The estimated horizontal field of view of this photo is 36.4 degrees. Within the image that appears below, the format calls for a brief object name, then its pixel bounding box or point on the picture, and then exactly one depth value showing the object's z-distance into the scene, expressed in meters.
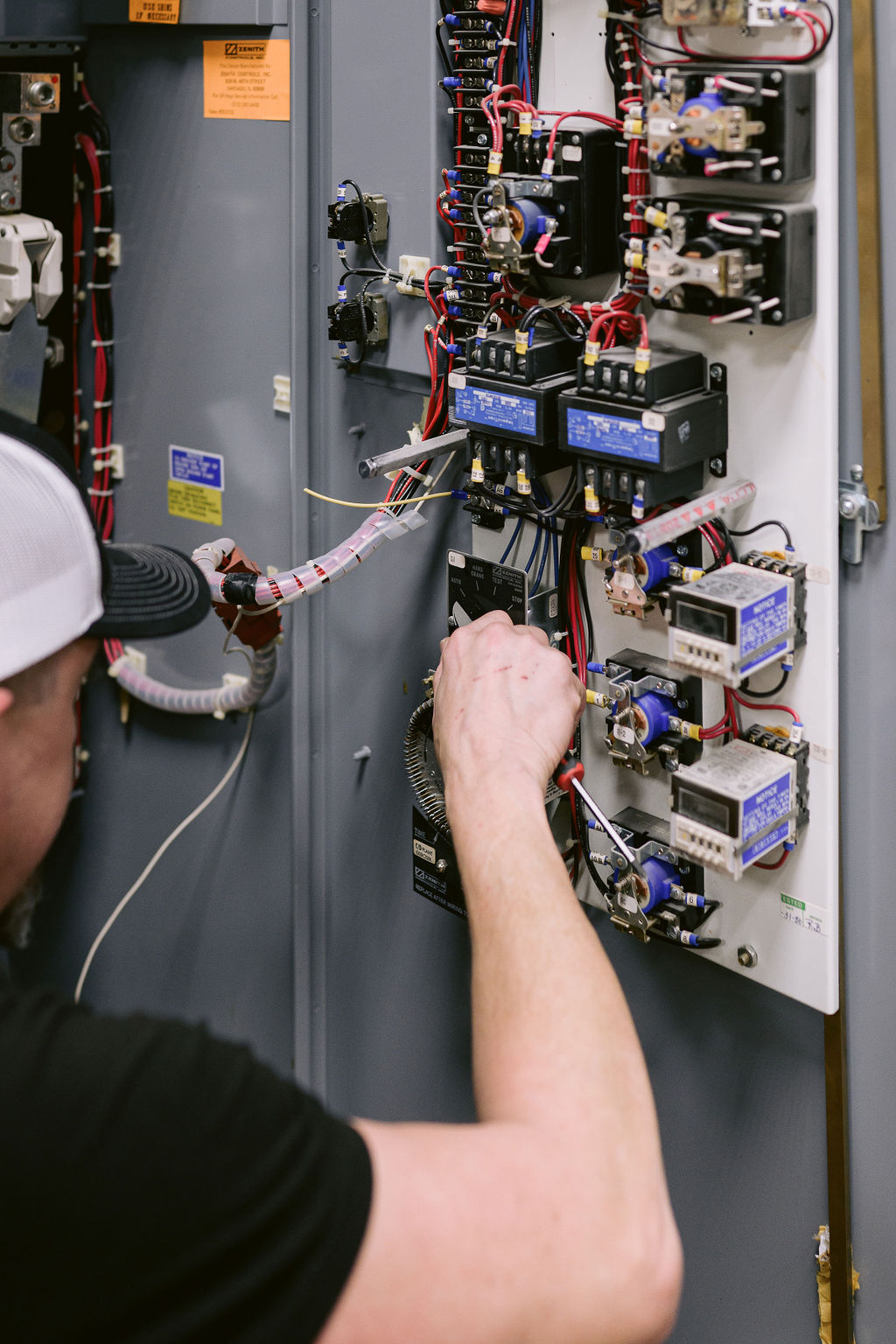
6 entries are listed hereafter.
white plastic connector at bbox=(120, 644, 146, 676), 2.38
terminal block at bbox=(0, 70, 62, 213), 2.06
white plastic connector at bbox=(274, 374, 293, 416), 2.02
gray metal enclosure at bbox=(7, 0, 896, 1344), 1.62
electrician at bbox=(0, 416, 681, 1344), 0.85
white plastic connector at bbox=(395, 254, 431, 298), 1.71
